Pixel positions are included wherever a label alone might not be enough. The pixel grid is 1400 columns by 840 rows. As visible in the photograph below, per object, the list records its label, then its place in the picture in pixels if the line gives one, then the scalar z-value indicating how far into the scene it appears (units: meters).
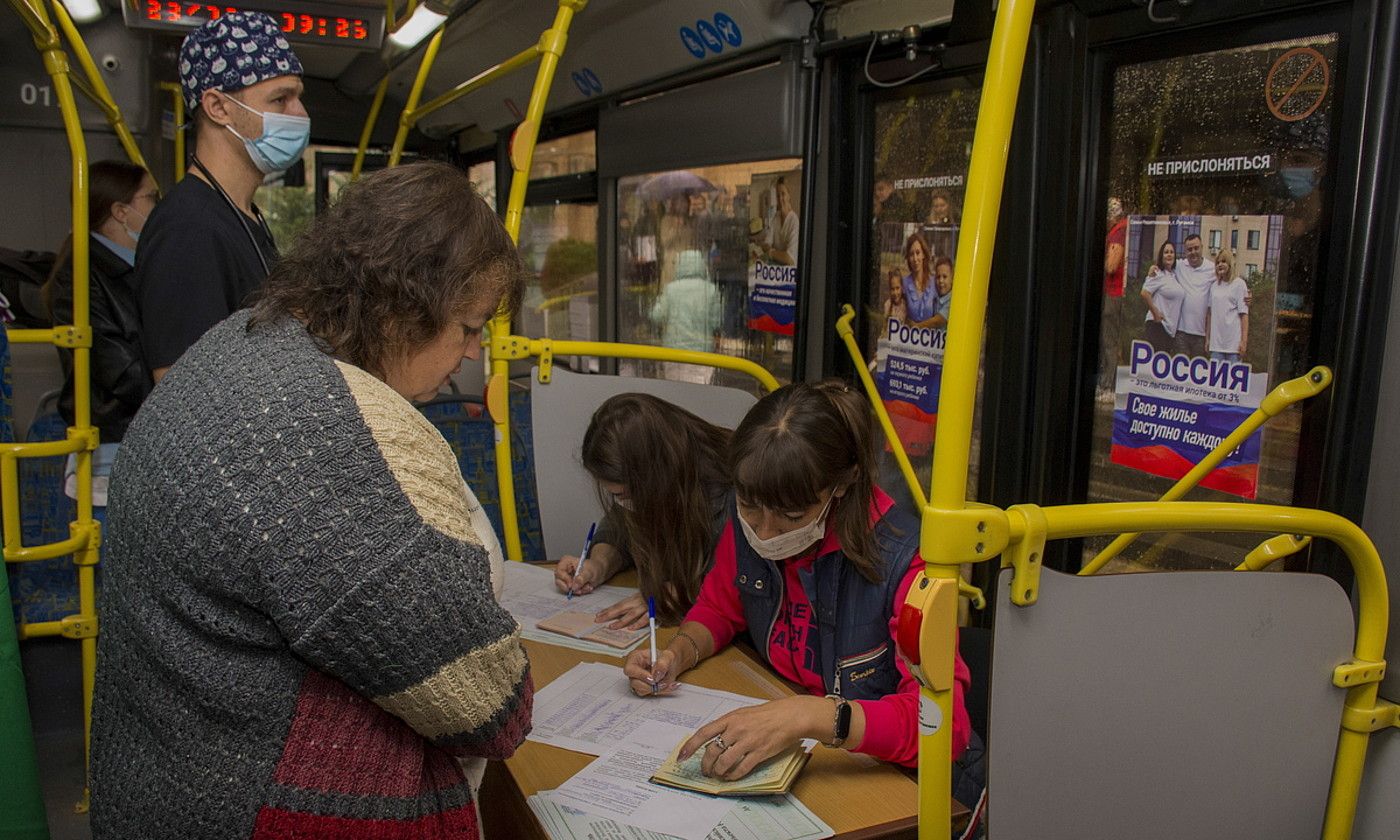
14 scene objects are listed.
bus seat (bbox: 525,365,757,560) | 2.79
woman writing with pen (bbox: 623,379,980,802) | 1.78
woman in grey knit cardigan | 0.99
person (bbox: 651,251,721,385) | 4.38
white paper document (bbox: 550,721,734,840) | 1.42
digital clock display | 3.77
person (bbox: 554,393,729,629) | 2.33
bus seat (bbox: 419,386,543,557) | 3.34
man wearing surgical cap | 2.03
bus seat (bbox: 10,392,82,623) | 3.38
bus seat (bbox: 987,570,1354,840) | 1.21
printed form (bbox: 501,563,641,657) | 2.17
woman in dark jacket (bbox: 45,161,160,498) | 2.72
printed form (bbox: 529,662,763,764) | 1.70
